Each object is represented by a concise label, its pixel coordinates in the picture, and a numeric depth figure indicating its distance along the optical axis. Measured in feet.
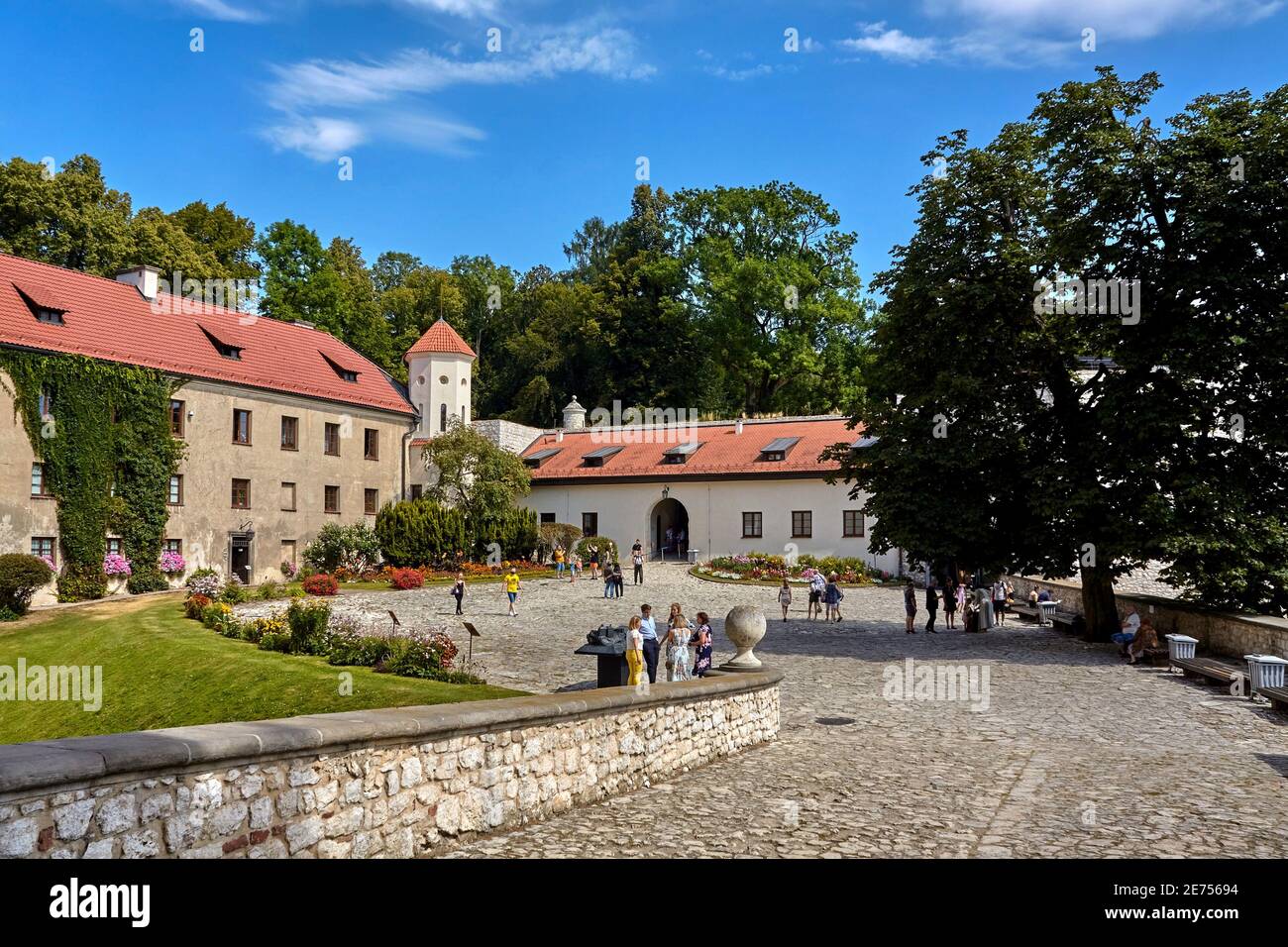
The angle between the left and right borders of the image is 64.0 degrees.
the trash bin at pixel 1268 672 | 53.47
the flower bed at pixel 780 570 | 127.13
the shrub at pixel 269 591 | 101.81
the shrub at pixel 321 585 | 103.45
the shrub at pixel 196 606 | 91.60
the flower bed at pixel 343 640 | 65.77
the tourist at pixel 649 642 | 54.29
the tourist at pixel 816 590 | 96.12
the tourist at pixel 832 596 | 92.73
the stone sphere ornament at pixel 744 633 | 50.16
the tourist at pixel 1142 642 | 69.10
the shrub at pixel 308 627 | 74.68
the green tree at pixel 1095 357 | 69.41
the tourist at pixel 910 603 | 85.92
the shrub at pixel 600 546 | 139.44
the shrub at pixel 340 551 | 129.08
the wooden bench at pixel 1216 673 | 55.52
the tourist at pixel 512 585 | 94.32
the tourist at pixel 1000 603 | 99.09
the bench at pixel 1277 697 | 48.32
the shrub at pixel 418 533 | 127.24
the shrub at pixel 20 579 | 93.91
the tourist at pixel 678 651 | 53.62
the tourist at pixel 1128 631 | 71.10
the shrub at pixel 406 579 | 111.86
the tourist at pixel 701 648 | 55.26
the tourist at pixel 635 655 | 47.47
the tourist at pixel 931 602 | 87.30
